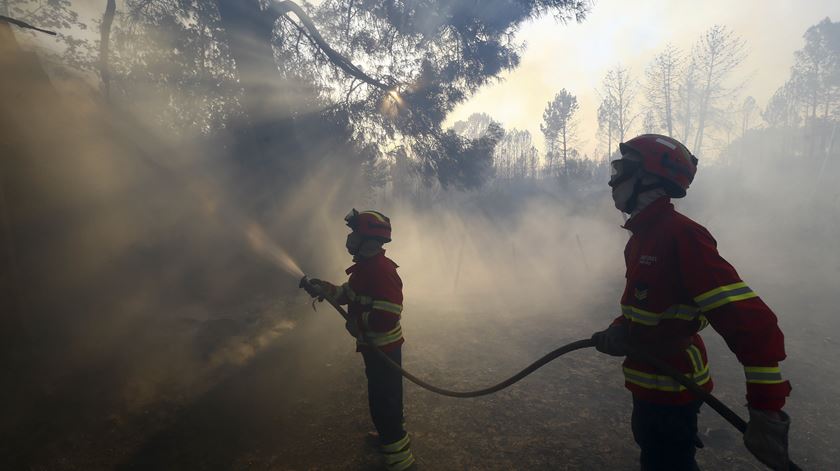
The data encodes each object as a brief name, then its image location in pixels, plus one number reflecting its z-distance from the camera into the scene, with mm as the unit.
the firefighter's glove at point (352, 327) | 3453
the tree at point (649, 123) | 36938
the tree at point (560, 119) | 38312
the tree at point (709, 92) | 31722
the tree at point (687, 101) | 34688
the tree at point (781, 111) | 42281
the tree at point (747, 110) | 48925
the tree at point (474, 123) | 53625
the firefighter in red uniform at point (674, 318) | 1585
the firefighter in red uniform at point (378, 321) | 3361
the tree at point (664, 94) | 33938
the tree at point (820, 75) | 32375
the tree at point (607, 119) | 38844
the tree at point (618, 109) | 36219
